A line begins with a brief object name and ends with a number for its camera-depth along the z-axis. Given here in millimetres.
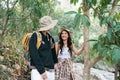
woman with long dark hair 1866
